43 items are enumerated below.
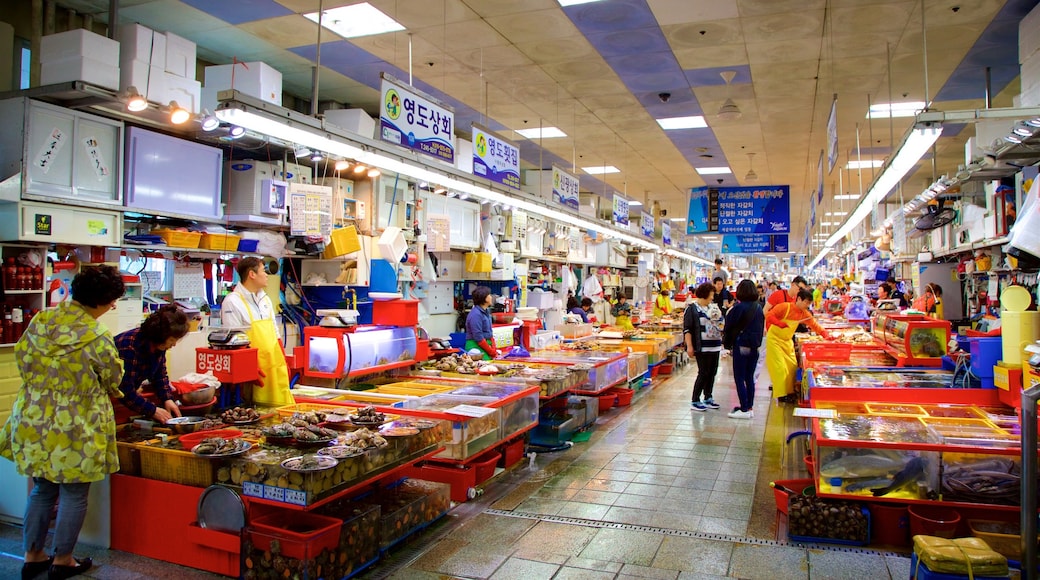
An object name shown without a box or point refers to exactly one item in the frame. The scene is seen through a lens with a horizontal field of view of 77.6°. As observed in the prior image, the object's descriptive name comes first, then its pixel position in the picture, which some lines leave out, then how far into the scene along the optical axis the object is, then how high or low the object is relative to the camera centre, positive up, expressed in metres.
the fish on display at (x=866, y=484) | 4.24 -1.17
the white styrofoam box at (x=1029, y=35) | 6.27 +2.71
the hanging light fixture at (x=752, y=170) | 14.16 +3.21
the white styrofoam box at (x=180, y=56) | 6.32 +2.37
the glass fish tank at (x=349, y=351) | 6.02 -0.51
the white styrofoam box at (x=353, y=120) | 8.75 +2.44
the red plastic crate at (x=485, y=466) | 5.61 -1.45
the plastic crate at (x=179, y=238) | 6.75 +0.61
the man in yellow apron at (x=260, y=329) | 5.00 -0.25
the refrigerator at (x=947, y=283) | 11.02 +0.43
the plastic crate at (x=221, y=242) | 7.16 +0.61
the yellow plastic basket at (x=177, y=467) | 3.87 -1.05
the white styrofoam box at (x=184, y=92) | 6.28 +2.03
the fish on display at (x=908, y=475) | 4.17 -1.09
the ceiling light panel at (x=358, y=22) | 6.82 +3.03
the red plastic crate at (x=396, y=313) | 6.84 -0.15
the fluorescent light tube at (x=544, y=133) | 11.75 +3.11
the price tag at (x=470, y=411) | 5.07 -0.88
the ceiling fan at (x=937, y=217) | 9.58 +1.39
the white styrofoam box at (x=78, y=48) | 5.52 +2.14
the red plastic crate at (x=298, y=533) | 3.54 -1.33
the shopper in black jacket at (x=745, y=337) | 8.72 -0.44
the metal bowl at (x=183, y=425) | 4.28 -0.86
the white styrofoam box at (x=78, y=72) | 5.52 +1.92
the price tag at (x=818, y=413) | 4.54 -0.76
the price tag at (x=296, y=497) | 3.49 -1.08
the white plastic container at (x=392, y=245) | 8.55 +0.71
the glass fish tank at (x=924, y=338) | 6.18 -0.29
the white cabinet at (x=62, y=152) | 5.52 +1.27
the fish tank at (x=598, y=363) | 8.10 -0.82
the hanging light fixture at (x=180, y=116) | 5.82 +1.63
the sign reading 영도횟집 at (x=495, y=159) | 7.41 +1.72
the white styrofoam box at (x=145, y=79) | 5.99 +2.03
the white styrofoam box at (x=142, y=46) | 6.01 +2.35
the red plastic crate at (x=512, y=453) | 6.17 -1.48
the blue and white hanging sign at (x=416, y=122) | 5.53 +1.63
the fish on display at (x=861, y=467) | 4.22 -1.06
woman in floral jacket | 3.67 -0.69
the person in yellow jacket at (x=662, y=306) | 18.78 -0.08
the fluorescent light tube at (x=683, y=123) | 11.06 +3.15
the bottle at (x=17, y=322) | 5.57 -0.25
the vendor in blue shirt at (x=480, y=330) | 8.75 -0.40
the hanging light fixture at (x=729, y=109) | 9.13 +2.79
